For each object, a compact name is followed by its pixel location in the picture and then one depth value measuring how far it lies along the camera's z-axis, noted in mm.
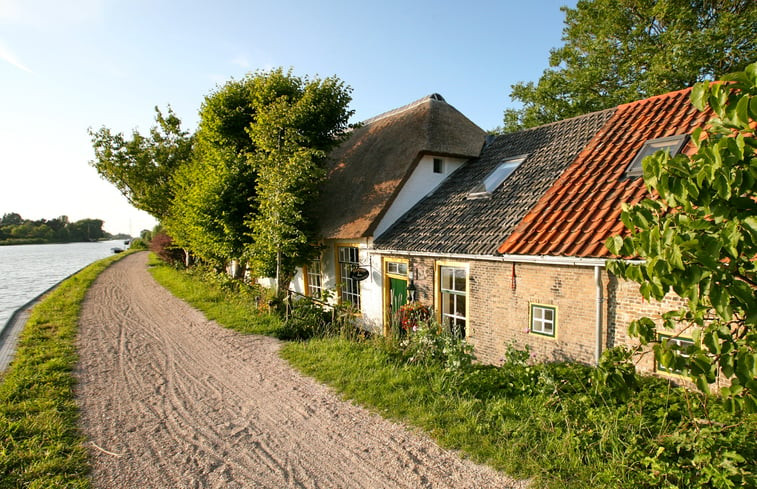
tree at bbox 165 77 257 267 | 12195
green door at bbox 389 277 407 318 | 10047
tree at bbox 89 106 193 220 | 24016
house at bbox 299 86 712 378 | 6418
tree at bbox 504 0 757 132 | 12398
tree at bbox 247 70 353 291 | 10414
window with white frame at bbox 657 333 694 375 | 5387
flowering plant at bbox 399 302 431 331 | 8848
